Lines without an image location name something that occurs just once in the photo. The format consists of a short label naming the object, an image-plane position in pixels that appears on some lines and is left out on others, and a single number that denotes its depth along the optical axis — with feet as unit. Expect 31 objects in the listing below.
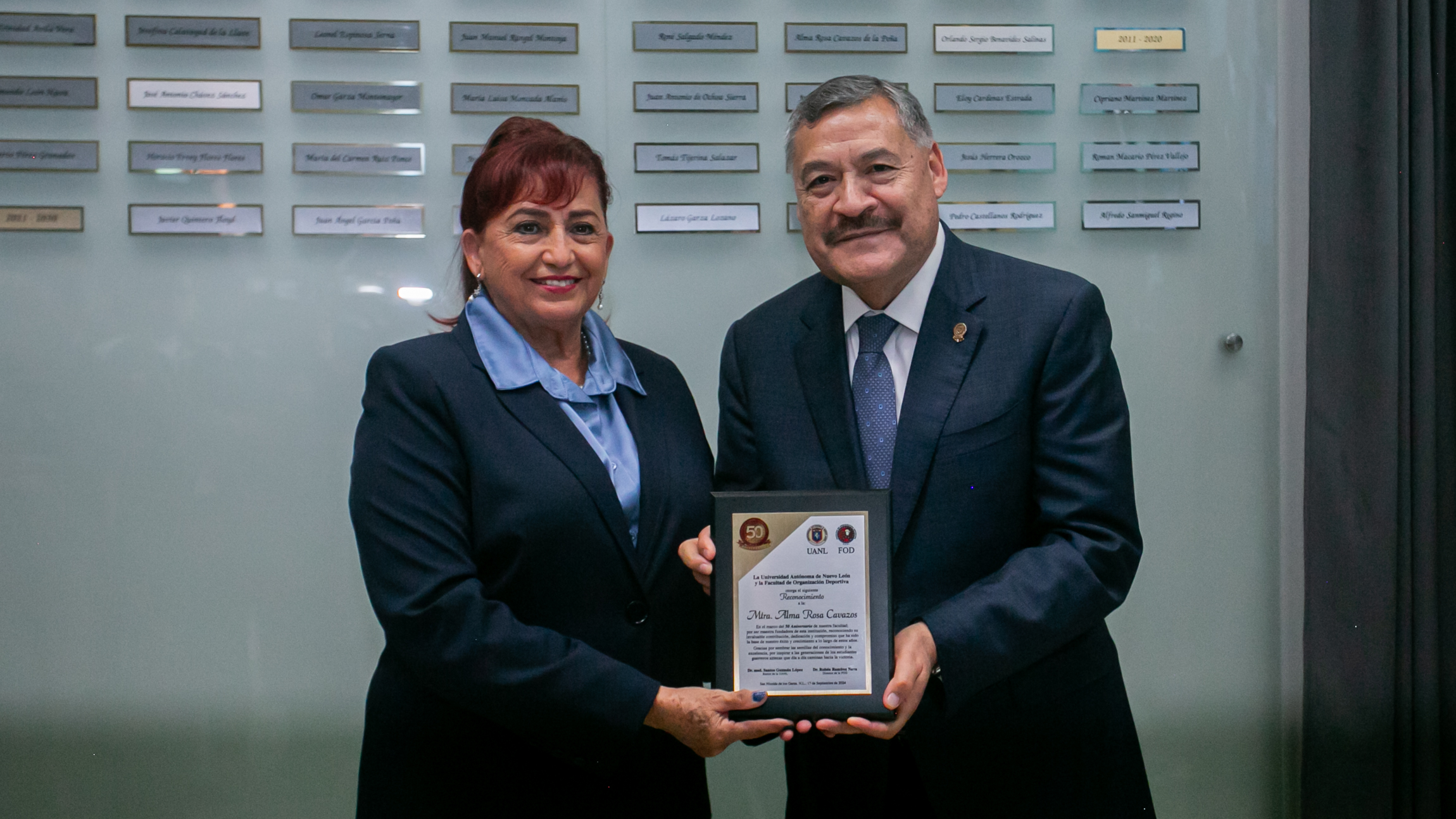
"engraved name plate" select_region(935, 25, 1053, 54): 8.87
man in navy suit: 5.56
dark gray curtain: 8.53
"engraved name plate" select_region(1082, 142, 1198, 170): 8.98
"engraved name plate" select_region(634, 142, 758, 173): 8.77
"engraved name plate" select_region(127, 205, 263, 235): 8.53
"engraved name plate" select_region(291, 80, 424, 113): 8.51
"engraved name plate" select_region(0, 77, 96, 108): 8.43
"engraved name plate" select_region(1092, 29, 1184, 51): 9.00
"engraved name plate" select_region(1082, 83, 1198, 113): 8.97
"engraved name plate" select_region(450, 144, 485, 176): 8.58
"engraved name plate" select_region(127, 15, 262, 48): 8.46
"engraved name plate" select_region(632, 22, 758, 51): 8.79
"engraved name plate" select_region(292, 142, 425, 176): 8.52
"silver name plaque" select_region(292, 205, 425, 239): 8.59
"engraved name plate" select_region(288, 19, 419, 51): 8.50
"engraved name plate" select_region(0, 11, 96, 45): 8.46
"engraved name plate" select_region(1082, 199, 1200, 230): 9.02
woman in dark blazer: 5.24
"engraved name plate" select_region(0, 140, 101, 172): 8.47
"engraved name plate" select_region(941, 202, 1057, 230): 8.82
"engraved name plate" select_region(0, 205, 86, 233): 8.54
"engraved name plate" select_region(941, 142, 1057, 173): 8.86
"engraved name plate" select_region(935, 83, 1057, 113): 8.89
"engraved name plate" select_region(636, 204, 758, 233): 8.84
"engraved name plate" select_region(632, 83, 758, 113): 8.75
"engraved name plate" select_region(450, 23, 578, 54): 8.59
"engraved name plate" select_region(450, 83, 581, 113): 8.59
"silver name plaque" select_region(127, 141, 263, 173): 8.48
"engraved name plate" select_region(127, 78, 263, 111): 8.46
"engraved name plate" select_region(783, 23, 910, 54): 8.78
